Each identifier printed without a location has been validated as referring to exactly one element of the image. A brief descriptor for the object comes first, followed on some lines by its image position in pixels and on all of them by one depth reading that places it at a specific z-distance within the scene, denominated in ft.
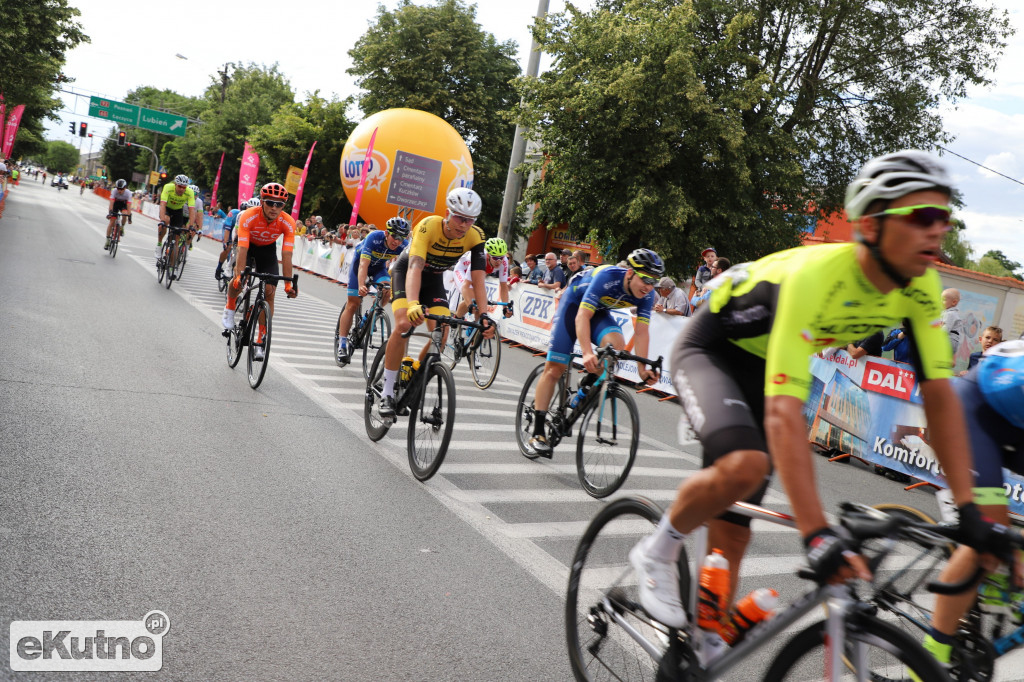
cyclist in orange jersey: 29.17
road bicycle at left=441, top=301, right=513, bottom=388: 35.70
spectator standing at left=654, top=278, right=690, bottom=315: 43.52
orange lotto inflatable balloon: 95.66
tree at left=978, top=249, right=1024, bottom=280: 220.43
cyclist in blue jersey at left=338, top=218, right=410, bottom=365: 33.58
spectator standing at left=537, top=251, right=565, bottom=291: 54.55
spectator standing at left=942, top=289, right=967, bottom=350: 33.76
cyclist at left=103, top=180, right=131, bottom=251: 63.52
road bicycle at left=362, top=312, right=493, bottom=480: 18.74
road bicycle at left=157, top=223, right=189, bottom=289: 50.75
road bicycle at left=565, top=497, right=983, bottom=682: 6.77
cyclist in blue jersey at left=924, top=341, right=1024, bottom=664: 9.77
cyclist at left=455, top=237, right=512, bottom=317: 36.04
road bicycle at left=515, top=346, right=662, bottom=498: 19.86
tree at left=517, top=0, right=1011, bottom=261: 68.44
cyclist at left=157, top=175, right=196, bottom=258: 54.34
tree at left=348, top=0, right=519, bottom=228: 140.87
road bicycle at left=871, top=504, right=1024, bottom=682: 8.23
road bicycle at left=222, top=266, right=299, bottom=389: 26.94
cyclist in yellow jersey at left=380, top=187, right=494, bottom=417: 21.15
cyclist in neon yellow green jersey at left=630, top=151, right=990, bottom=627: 7.23
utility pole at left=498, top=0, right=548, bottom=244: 75.77
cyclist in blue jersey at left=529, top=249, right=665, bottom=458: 20.59
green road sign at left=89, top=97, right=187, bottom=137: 202.18
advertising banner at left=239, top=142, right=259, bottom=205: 123.44
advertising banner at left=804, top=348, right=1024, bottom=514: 29.12
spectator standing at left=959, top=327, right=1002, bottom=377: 31.99
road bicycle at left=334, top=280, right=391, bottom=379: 31.91
